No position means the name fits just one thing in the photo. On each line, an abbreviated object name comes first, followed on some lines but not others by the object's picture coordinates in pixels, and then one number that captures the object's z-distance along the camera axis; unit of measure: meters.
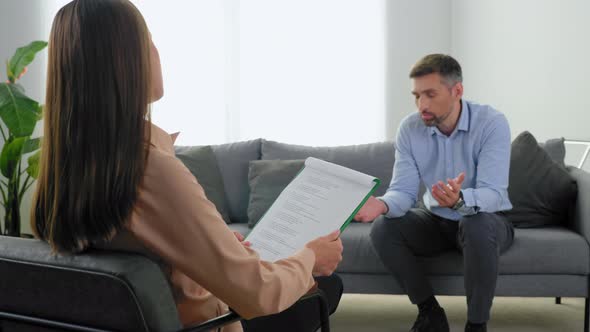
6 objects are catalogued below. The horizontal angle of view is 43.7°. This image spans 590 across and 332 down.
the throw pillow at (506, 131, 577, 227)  3.21
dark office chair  1.00
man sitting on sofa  2.67
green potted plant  3.64
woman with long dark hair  1.03
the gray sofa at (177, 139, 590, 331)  2.89
